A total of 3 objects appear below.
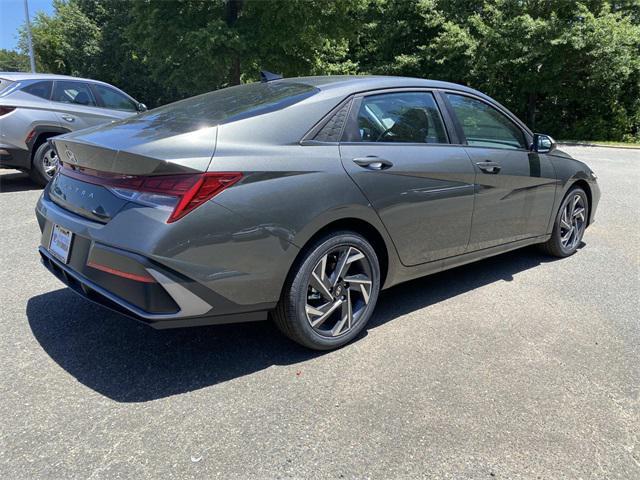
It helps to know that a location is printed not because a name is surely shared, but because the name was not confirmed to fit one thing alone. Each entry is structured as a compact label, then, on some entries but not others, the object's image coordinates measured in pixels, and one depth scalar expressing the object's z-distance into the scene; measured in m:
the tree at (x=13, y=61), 48.10
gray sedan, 2.50
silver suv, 7.07
